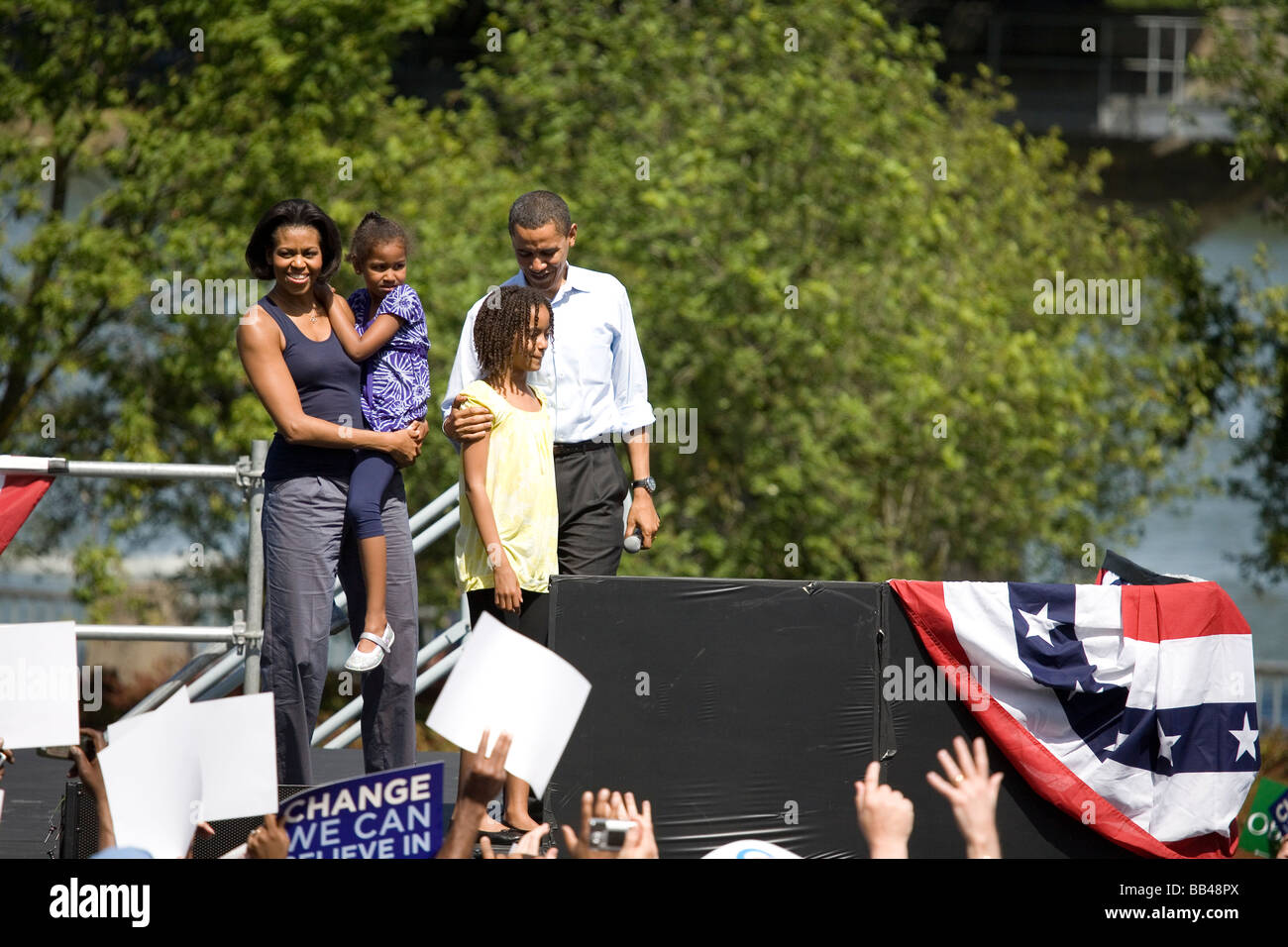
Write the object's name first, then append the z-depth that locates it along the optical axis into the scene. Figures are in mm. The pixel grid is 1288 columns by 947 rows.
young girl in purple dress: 10031
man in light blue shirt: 10430
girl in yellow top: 9797
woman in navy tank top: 9812
